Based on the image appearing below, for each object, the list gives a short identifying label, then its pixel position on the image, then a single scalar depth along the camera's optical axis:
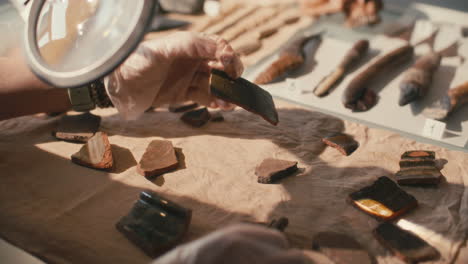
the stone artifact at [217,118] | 0.99
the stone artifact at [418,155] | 0.90
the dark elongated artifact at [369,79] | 1.05
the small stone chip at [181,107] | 1.01
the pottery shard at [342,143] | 0.93
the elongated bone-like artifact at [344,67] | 1.09
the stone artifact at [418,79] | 1.03
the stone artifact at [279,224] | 0.81
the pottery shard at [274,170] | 0.88
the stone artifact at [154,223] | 0.79
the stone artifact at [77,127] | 0.94
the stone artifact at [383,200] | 0.83
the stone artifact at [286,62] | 1.11
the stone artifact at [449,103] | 1.00
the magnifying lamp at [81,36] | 0.65
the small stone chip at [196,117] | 0.97
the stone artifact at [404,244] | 0.78
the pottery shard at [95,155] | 0.89
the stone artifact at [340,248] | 0.78
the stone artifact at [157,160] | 0.88
